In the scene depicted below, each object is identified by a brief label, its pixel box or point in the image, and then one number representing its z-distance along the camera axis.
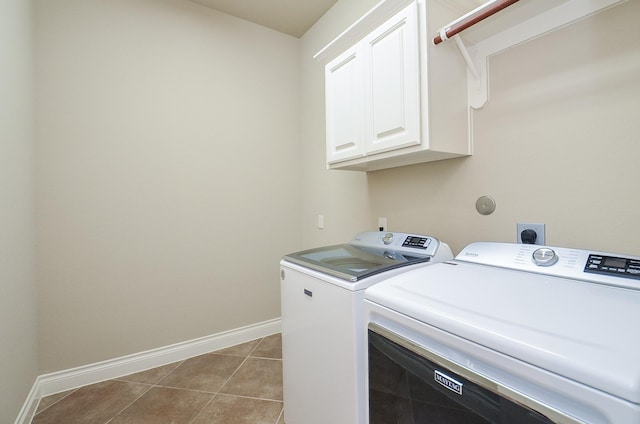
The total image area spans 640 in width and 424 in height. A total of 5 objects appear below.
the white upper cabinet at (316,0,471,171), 1.23
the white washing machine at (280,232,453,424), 1.03
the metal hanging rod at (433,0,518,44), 1.05
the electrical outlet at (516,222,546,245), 1.14
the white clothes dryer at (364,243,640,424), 0.48
